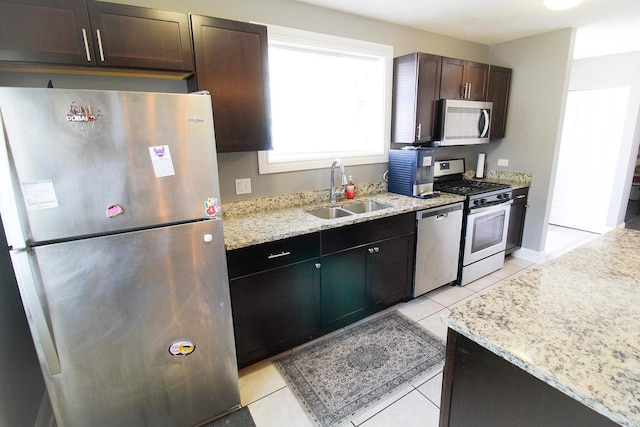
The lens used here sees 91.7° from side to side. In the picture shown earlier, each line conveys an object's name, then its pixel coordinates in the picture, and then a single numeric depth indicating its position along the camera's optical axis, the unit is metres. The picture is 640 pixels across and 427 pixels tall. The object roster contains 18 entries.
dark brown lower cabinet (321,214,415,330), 2.21
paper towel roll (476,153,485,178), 3.89
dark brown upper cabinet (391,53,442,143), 2.86
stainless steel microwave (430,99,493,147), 3.06
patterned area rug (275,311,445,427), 1.81
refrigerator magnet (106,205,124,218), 1.29
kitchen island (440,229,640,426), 0.71
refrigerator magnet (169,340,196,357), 1.54
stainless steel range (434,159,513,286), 3.01
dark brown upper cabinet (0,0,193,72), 1.37
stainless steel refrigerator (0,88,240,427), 1.15
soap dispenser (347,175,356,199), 2.86
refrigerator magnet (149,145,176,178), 1.34
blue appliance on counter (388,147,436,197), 2.85
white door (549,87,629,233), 4.23
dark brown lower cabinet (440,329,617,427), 0.77
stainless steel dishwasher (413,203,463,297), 2.68
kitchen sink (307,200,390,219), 2.65
